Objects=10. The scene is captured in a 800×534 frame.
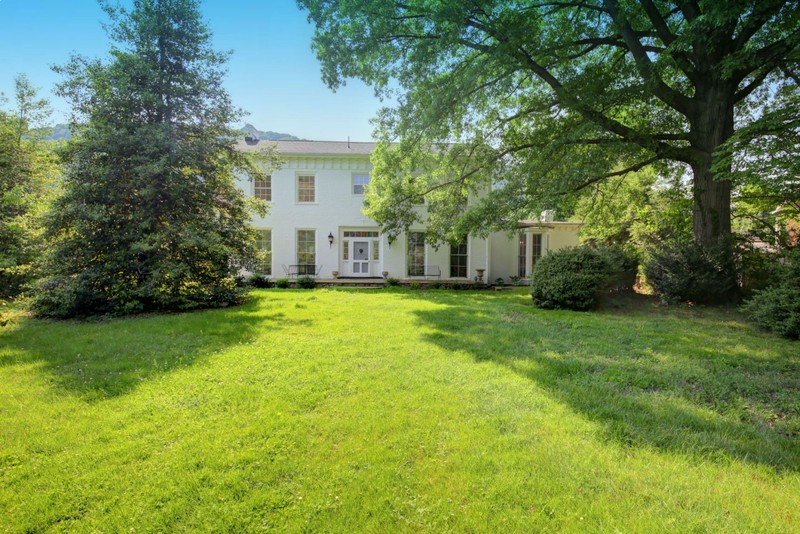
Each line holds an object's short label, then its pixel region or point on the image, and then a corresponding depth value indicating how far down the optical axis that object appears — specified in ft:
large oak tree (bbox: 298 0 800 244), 26.07
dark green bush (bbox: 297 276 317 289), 45.83
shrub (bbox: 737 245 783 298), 25.91
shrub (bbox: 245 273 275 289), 45.42
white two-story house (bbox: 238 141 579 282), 52.26
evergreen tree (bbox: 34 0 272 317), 25.81
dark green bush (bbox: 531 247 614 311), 28.45
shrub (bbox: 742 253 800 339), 19.34
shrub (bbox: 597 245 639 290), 30.31
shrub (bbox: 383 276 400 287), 48.24
